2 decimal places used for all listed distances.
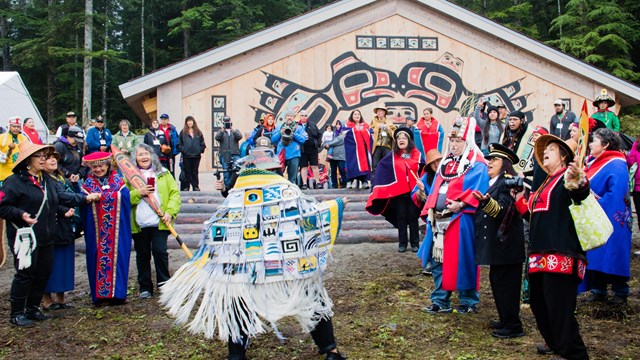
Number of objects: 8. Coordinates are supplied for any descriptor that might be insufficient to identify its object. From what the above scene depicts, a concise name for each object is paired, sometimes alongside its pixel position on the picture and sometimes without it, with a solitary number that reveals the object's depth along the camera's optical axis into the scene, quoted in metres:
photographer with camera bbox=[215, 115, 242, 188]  13.73
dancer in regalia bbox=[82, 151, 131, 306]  7.30
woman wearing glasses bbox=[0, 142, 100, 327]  6.45
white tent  16.97
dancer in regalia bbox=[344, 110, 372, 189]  13.29
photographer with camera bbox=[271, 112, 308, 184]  12.95
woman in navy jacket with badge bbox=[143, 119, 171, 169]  13.52
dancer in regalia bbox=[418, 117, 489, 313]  6.32
